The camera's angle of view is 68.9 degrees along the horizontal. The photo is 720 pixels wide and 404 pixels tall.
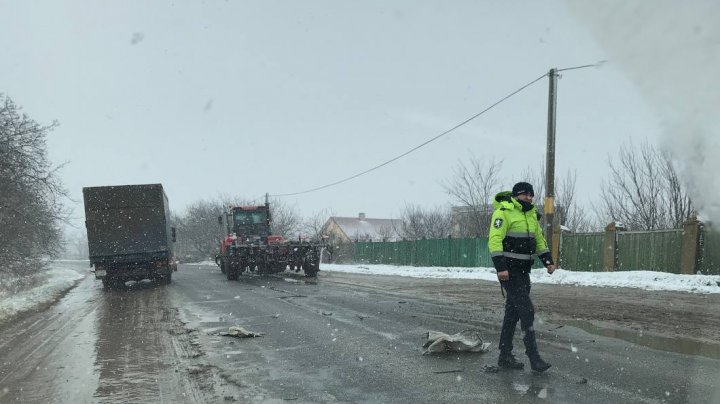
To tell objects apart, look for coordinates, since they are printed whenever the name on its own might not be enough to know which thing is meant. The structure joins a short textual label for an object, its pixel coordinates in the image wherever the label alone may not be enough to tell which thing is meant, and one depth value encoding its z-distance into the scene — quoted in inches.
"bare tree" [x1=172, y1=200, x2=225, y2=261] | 2406.5
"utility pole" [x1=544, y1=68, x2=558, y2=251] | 676.1
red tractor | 794.2
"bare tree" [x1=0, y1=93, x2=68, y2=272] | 644.1
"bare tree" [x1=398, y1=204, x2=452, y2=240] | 1889.0
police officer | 197.7
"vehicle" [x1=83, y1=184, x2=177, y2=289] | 669.3
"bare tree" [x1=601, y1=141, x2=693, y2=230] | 891.4
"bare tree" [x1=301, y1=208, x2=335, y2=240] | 2667.3
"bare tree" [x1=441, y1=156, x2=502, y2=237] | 1240.2
